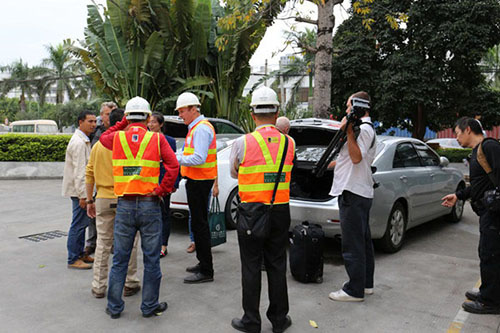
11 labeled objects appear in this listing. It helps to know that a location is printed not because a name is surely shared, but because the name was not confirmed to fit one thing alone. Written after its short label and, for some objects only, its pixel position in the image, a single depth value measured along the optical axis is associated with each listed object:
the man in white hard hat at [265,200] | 3.60
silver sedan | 5.50
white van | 31.89
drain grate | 6.74
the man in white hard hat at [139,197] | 3.84
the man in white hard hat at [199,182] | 4.84
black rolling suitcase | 4.85
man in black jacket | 4.05
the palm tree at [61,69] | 44.47
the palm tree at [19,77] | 49.28
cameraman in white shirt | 4.26
